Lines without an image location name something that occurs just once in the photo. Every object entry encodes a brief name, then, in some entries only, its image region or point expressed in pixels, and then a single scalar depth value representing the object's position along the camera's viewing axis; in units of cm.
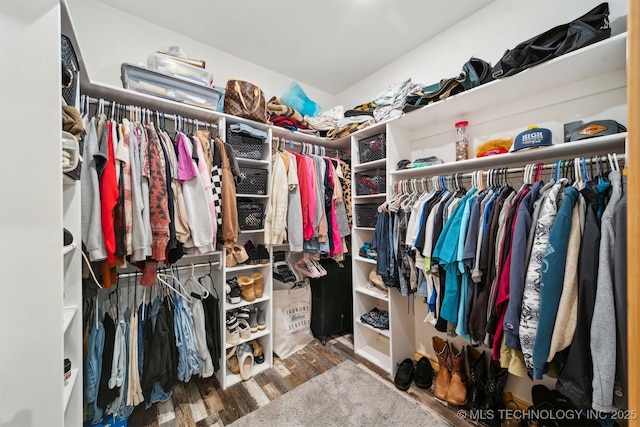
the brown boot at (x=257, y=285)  192
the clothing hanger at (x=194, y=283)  177
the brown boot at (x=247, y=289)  185
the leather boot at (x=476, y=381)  151
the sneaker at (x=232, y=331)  178
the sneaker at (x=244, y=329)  182
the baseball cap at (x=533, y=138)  121
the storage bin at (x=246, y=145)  179
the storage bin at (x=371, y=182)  204
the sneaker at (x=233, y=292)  178
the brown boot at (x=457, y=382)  153
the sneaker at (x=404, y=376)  173
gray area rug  143
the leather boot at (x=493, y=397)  141
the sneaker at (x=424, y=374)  173
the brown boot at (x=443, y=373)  162
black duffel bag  106
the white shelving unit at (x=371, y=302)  193
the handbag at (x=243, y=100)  177
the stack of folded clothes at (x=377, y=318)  205
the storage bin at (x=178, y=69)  151
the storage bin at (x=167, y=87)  142
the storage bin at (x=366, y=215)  209
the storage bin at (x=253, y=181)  181
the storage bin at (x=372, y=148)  198
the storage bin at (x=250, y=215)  180
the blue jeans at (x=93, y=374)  130
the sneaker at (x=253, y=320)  191
